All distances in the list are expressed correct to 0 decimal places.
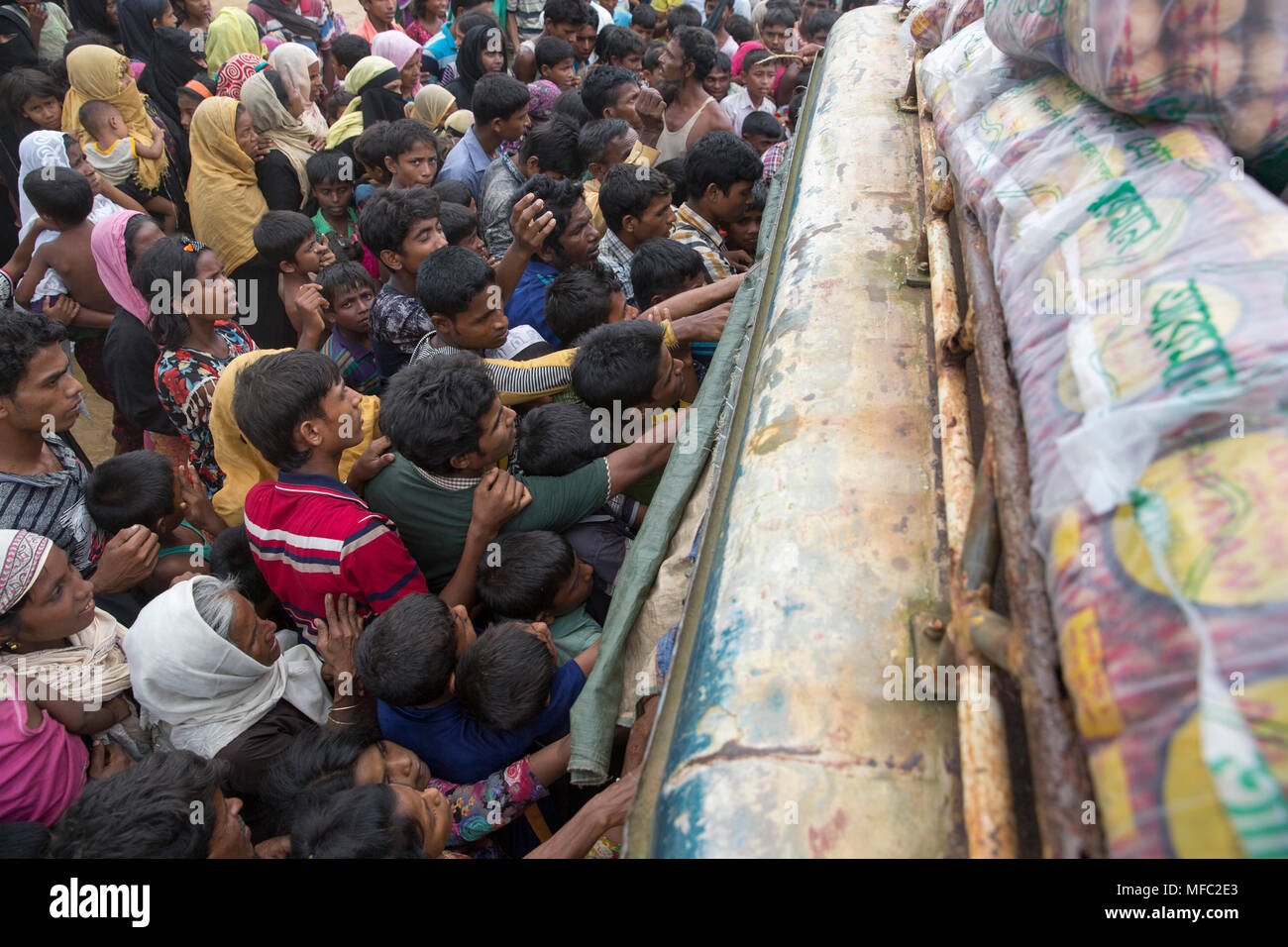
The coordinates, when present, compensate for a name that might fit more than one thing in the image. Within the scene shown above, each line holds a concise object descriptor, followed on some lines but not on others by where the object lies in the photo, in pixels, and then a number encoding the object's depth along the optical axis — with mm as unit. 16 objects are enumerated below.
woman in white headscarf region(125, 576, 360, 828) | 2195
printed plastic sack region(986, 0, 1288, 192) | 1226
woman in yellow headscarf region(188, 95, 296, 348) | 4816
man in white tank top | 5148
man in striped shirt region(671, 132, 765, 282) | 3895
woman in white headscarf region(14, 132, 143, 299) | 4598
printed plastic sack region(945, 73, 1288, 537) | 915
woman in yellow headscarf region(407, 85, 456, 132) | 6023
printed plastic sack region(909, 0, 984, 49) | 3000
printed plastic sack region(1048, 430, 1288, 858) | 704
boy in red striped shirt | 2312
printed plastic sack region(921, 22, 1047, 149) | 2041
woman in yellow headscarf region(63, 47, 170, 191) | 5160
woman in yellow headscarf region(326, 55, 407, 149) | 5961
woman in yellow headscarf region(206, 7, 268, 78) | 6570
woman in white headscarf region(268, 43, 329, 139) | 5801
